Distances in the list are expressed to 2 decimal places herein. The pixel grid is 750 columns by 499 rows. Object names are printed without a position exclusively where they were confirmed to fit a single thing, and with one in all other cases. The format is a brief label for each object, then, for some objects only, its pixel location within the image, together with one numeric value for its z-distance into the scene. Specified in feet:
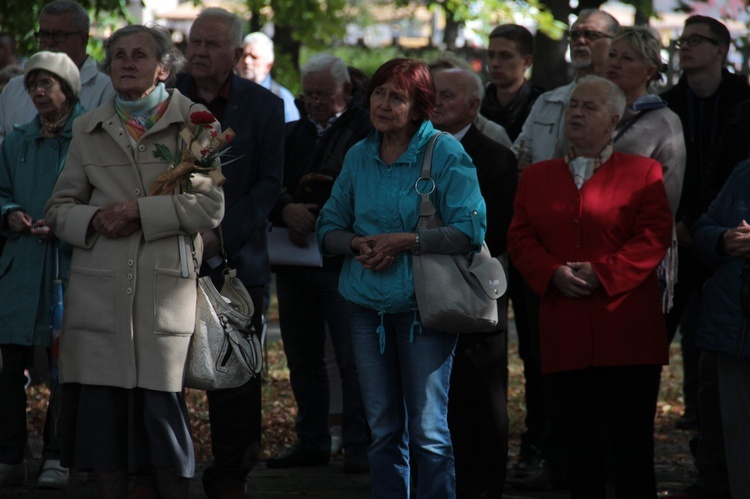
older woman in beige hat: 40.92
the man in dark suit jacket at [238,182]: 39.24
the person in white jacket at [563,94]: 43.99
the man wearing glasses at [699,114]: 42.23
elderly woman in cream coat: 34.10
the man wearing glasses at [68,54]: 45.47
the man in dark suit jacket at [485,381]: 38.01
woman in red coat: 35.44
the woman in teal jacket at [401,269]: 32.87
